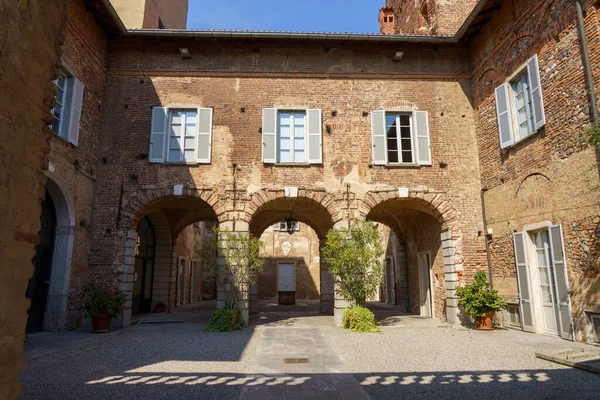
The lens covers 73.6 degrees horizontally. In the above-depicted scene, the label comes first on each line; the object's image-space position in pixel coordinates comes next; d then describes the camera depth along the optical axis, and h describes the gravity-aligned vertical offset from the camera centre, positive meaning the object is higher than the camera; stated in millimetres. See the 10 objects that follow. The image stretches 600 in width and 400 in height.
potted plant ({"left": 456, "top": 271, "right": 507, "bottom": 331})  9320 -618
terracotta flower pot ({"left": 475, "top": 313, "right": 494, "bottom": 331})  9334 -1061
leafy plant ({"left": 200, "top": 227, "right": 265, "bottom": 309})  9961 +358
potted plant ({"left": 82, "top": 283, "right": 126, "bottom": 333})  9086 -675
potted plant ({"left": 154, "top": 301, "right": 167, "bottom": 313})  14188 -1066
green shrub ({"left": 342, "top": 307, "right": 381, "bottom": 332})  9141 -992
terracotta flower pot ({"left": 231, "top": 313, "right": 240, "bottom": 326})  9461 -986
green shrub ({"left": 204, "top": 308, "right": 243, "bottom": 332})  9320 -1044
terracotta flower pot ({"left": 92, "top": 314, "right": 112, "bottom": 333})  9070 -1038
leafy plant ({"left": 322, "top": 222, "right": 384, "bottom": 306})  9586 +350
